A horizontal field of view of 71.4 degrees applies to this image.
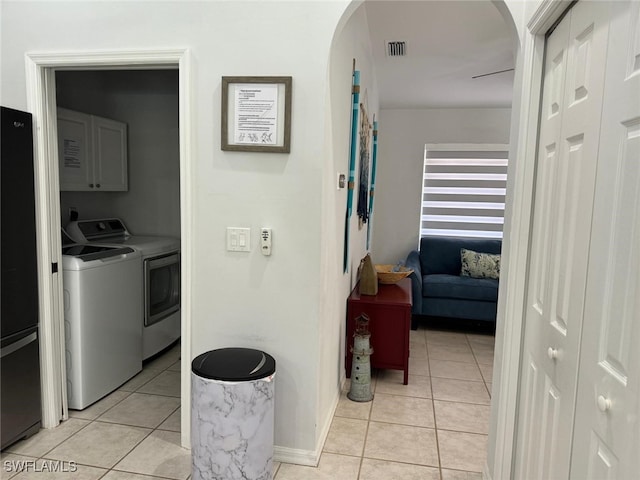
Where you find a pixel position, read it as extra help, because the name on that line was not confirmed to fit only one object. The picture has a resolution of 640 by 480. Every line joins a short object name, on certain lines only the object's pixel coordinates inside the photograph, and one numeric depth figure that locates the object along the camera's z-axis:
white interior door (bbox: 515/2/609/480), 1.28
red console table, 3.28
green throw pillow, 4.84
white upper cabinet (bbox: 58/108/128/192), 3.20
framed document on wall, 2.10
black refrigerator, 2.18
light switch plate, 2.20
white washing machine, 2.66
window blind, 5.44
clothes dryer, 3.38
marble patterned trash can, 1.92
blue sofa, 4.60
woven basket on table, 3.86
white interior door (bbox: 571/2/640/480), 1.00
